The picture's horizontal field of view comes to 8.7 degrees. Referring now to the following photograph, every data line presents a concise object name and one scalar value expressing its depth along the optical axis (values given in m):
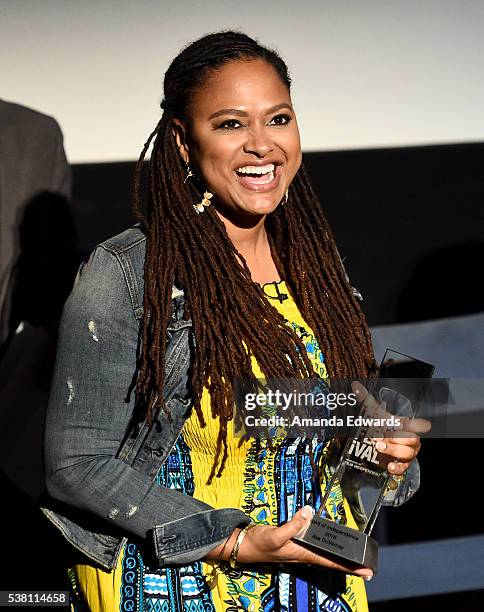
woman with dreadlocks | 3.78
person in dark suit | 4.85
